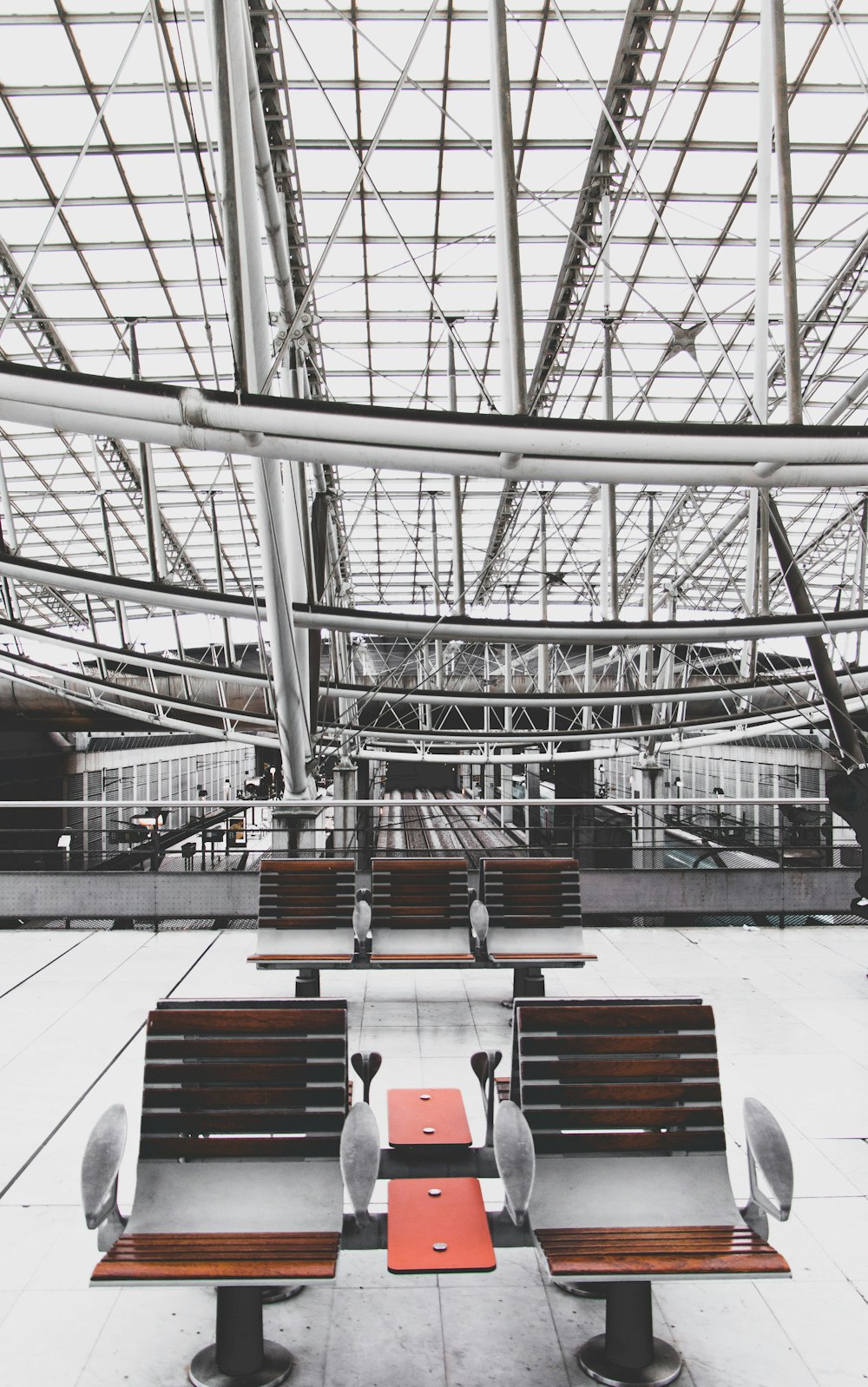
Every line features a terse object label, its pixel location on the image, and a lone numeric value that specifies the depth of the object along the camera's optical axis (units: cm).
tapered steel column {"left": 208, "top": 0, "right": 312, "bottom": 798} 537
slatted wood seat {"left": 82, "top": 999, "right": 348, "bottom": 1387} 275
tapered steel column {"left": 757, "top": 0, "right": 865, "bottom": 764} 636
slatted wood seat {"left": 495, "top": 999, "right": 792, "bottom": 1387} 279
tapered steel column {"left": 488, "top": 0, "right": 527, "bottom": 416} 511
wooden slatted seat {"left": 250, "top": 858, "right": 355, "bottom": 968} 628
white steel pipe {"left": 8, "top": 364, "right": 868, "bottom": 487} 420
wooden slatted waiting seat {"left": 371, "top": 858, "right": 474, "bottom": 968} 639
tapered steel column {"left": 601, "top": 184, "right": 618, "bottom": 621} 1202
